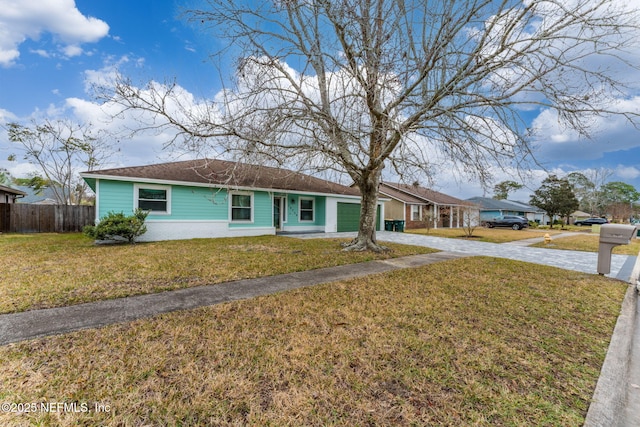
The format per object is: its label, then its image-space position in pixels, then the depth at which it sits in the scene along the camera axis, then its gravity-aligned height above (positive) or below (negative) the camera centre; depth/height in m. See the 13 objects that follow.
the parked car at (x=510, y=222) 29.51 -0.45
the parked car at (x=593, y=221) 46.64 -0.43
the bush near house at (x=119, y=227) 10.38 -0.46
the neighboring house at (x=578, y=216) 59.55 +0.57
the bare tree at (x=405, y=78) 6.14 +3.52
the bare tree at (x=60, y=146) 19.55 +5.26
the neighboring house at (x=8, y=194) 18.20 +1.55
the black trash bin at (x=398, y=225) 21.58 -0.62
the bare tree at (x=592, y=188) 50.09 +6.07
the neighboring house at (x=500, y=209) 39.09 +1.40
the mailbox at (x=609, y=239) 7.23 -0.56
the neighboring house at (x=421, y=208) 25.69 +0.95
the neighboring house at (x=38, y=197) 35.25 +2.35
